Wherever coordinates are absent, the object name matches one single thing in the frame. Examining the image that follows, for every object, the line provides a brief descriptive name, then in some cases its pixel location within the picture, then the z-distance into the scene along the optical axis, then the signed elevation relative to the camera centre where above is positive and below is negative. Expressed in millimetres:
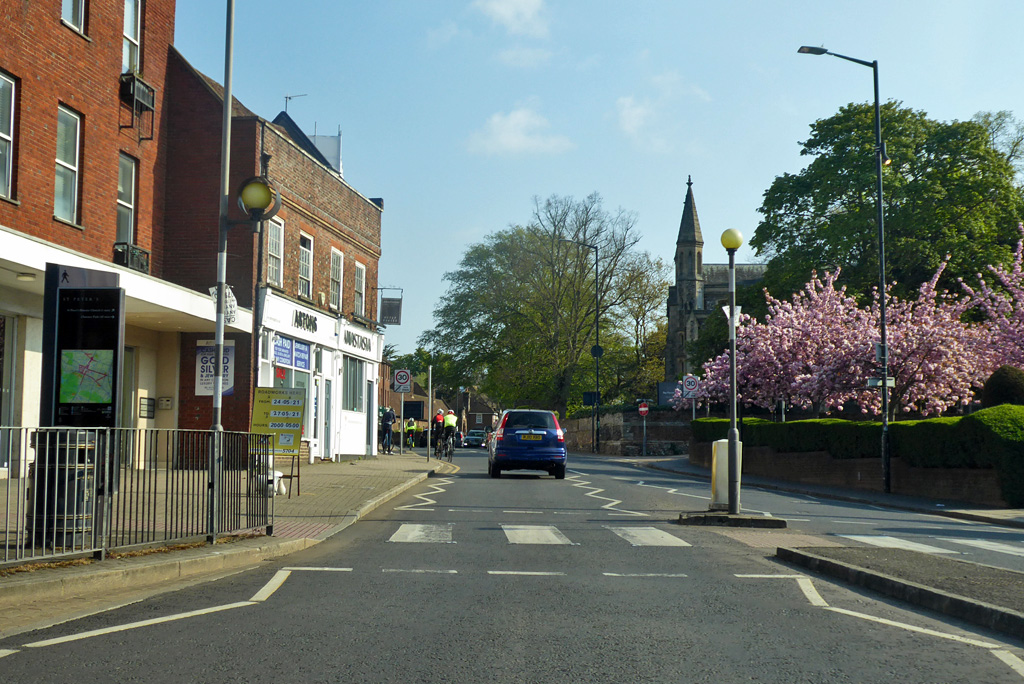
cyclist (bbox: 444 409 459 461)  36656 -723
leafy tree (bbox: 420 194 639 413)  61062 +6136
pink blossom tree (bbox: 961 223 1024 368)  34719 +3417
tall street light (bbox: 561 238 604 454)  56219 +3273
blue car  25016 -787
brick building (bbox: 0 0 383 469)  17891 +4201
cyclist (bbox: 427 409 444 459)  38519 -772
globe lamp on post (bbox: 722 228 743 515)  14688 +238
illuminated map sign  9555 +497
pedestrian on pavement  43947 -859
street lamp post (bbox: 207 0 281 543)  10648 +1975
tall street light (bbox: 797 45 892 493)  24078 +2372
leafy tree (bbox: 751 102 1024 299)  41594 +8852
